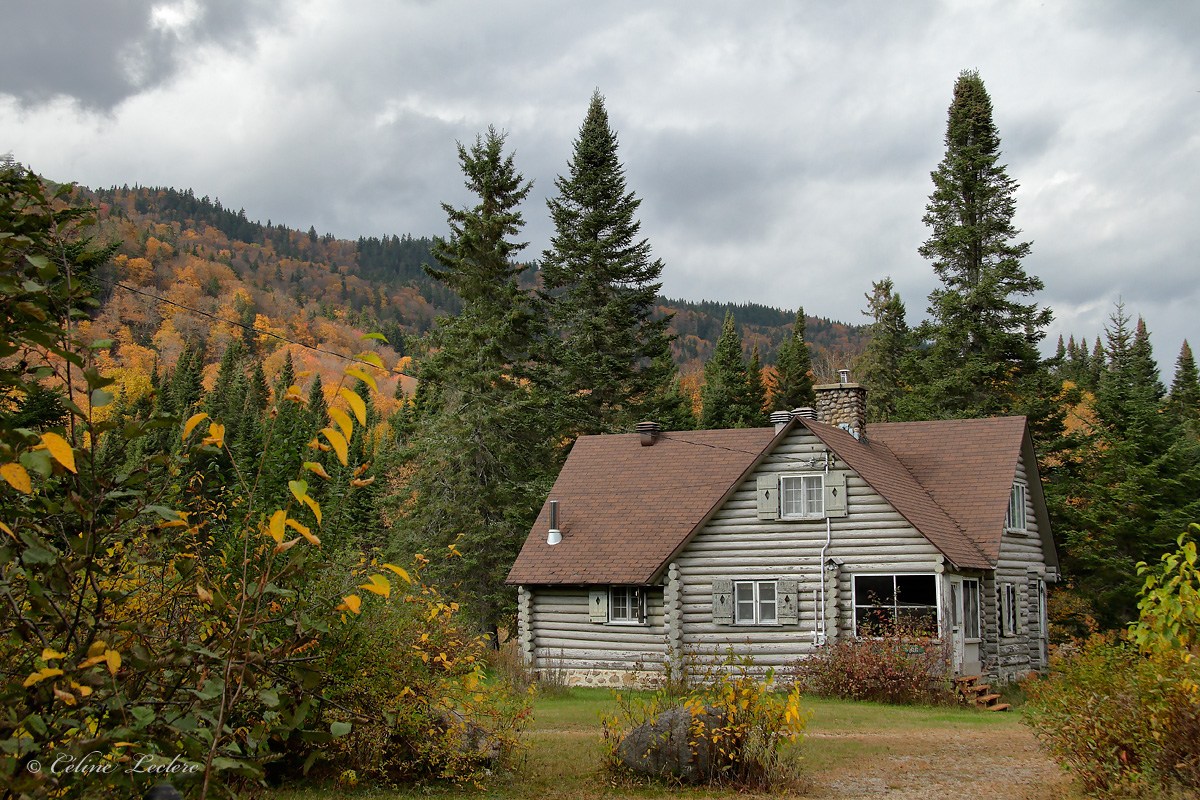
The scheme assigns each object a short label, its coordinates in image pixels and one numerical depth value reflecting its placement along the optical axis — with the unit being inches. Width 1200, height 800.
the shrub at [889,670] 902.4
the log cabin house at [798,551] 1004.6
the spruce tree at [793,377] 2662.4
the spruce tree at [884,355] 2182.6
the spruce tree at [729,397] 2369.6
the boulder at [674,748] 473.4
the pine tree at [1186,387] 2768.0
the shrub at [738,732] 463.5
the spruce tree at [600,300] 1688.0
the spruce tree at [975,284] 1574.8
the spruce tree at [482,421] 1492.4
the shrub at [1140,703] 380.5
